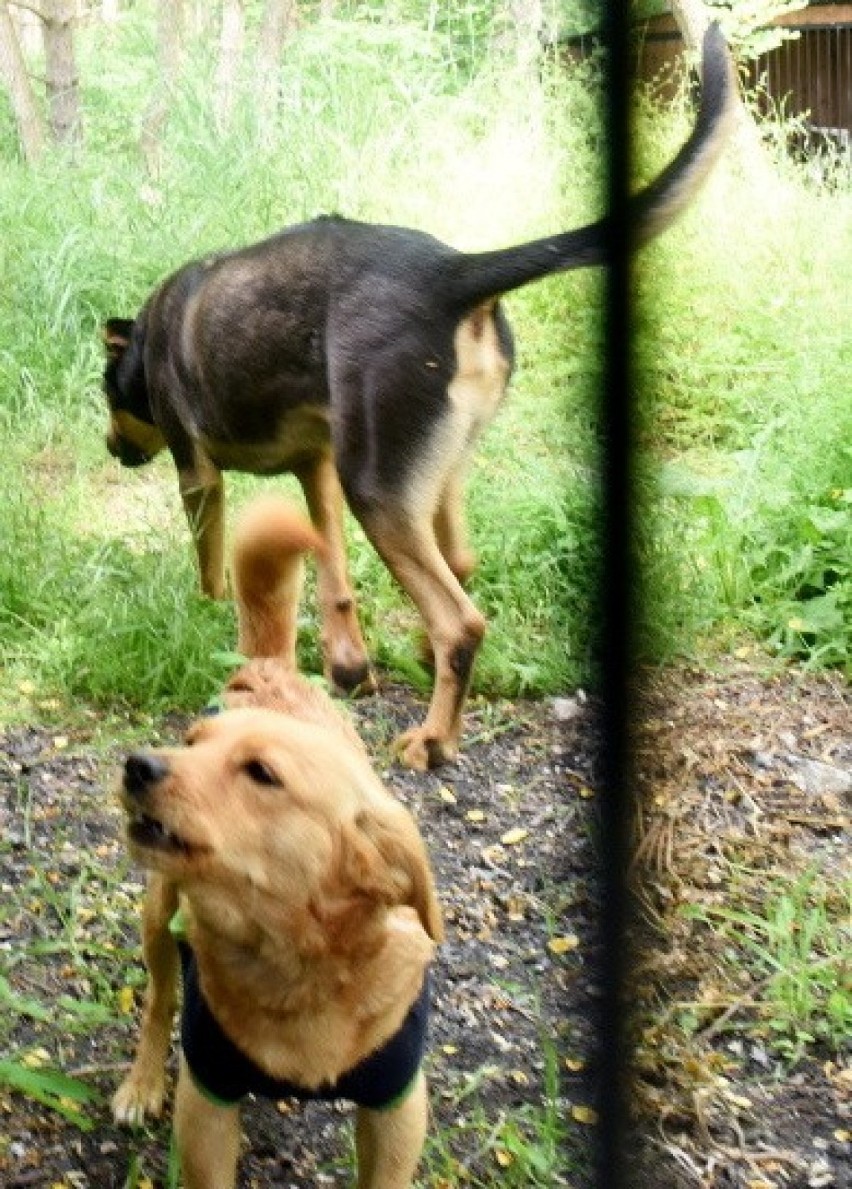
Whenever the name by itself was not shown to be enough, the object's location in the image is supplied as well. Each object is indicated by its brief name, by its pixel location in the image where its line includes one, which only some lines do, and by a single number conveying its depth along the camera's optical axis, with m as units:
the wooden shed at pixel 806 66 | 3.64
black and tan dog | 2.76
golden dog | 1.44
